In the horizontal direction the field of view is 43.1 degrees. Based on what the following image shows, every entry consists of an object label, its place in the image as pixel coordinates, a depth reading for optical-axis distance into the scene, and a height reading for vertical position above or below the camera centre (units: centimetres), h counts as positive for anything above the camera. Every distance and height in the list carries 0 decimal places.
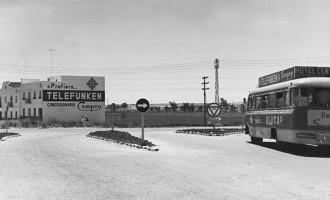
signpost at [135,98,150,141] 2061 +44
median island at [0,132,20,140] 2809 -149
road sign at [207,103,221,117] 2869 +30
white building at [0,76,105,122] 5912 +221
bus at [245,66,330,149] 1614 +27
